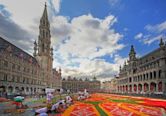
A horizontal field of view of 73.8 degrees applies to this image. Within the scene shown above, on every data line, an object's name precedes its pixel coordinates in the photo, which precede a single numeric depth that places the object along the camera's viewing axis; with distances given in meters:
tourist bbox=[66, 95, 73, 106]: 17.67
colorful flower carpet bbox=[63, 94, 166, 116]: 11.82
